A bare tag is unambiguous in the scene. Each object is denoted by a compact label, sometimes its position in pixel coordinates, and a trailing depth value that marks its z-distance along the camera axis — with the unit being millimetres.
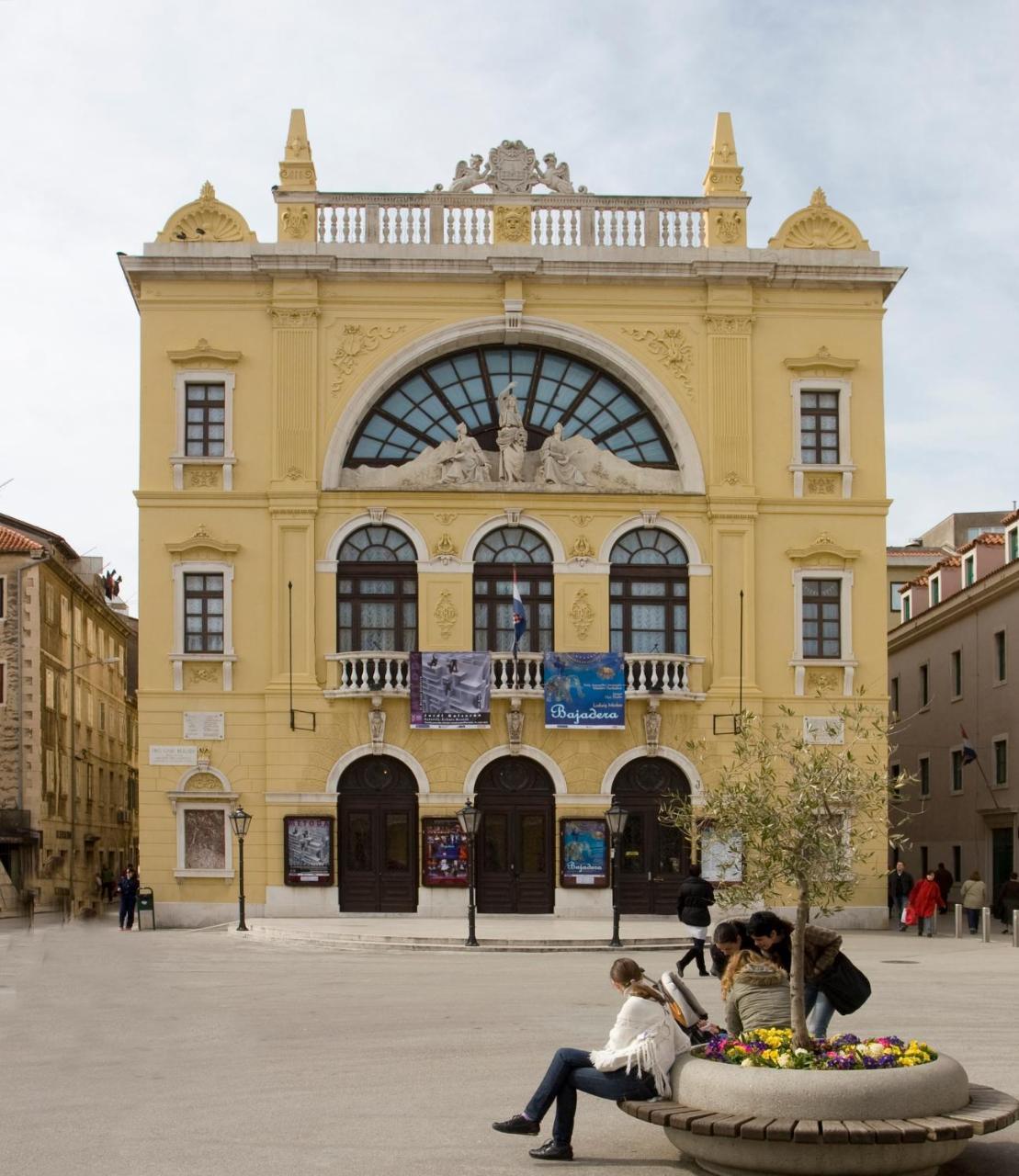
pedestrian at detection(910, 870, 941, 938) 35594
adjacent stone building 52562
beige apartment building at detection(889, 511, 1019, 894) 44906
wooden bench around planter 10094
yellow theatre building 38312
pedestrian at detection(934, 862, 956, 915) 39612
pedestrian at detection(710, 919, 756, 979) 12617
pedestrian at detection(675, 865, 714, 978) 24906
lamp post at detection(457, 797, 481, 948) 32906
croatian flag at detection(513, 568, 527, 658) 37812
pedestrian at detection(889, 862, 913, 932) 38938
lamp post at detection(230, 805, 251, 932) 36062
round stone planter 10234
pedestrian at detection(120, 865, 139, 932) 37438
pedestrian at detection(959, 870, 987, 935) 36500
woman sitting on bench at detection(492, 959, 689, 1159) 11445
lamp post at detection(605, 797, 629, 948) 31047
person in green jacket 11945
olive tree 12016
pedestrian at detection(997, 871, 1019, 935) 37594
